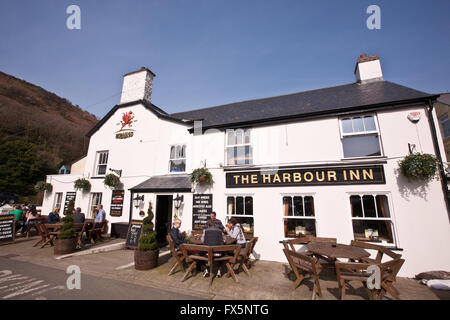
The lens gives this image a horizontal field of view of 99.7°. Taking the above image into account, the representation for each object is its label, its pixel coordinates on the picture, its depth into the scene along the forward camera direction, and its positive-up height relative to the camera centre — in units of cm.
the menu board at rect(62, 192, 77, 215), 1238 +31
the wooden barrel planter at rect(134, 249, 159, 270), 578 -177
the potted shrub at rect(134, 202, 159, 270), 579 -153
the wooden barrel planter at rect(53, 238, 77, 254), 718 -168
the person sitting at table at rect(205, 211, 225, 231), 672 -76
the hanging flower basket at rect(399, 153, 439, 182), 571 +94
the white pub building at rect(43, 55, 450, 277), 620 +120
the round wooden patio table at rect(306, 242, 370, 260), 454 -132
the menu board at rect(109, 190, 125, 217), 1073 -14
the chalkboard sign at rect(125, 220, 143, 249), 823 -141
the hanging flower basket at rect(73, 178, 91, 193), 1155 +100
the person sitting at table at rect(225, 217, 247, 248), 635 -111
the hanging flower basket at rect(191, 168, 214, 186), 845 +103
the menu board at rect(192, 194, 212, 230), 838 -45
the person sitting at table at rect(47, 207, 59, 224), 930 -82
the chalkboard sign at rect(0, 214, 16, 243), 901 -128
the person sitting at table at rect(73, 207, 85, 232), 884 -78
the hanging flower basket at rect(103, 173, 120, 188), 1075 +114
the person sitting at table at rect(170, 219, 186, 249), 605 -112
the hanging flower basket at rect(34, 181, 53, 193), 1274 +94
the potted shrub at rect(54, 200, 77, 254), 718 -138
